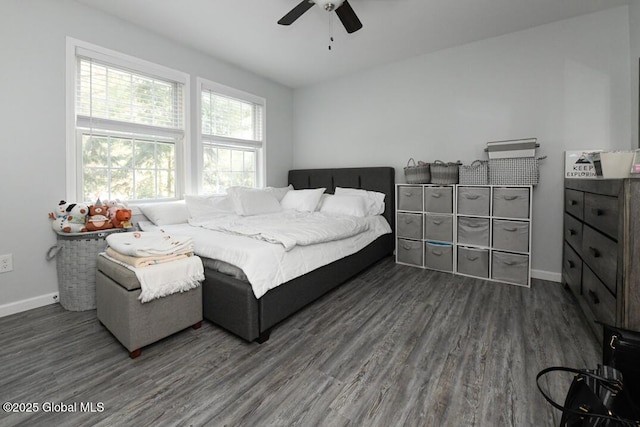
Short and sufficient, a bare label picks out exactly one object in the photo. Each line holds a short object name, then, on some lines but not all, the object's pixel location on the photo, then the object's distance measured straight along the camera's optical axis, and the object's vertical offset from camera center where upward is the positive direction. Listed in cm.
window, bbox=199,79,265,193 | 363 +91
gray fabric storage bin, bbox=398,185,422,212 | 342 +10
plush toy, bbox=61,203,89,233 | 233 -12
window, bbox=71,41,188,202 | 264 +77
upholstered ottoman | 168 -65
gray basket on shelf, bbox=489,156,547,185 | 282 +35
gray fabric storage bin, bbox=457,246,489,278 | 301 -58
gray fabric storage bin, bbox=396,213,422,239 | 342 -23
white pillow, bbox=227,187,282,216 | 334 +5
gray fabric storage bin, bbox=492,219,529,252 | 280 -28
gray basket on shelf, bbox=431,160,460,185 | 319 +37
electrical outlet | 224 -45
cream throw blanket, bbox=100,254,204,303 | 170 -44
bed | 184 -65
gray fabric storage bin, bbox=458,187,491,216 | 298 +6
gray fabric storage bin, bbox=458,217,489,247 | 300 -26
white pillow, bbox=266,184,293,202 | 405 +20
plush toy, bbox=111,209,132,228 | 255 -12
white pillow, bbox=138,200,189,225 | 290 -7
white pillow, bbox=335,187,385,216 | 370 +8
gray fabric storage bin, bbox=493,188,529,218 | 279 +4
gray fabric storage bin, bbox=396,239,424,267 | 344 -55
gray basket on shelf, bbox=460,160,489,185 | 304 +35
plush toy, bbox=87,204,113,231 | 242 -12
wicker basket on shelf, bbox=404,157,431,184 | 337 +38
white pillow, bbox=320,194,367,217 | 351 +0
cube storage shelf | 283 -25
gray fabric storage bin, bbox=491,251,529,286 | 282 -60
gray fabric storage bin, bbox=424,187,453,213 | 320 +8
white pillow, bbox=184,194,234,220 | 314 +0
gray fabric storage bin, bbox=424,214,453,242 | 321 -23
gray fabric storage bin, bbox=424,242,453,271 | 323 -56
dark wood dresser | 138 -24
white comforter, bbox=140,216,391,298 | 186 -35
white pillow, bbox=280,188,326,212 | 371 +7
